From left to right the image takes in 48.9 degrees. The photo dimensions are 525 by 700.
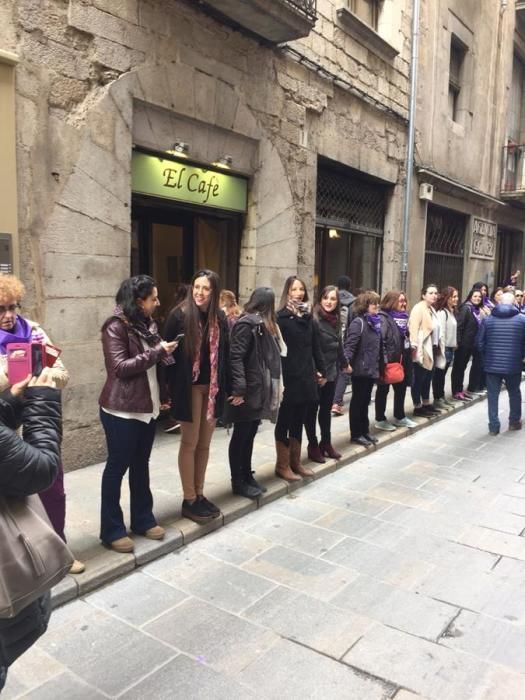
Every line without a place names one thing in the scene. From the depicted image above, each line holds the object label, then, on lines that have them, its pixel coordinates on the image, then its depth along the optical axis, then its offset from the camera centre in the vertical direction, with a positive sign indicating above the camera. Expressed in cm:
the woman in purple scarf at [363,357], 654 -84
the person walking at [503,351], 758 -87
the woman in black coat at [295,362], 522 -73
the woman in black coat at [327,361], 576 -80
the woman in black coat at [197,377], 420 -73
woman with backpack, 462 -79
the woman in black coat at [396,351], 689 -83
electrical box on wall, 1123 +181
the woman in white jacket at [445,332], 855 -71
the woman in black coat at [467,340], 932 -89
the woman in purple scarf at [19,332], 287 -30
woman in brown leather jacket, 375 -74
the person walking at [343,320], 820 -56
